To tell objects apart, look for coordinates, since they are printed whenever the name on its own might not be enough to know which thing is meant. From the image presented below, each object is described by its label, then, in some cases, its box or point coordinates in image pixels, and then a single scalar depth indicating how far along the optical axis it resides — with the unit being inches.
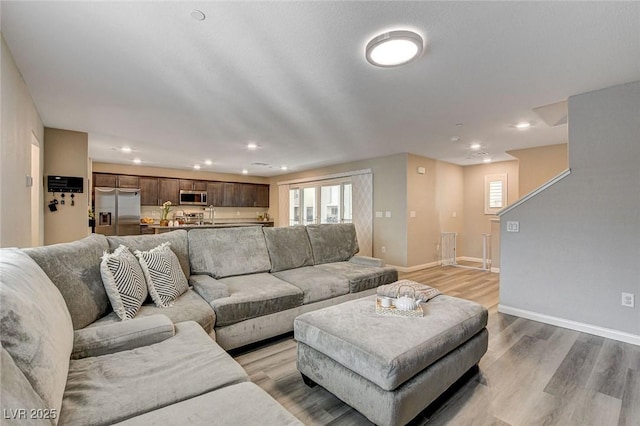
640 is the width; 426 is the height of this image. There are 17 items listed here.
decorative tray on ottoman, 75.5
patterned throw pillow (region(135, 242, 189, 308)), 83.8
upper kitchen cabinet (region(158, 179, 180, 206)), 295.3
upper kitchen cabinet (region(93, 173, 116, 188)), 261.7
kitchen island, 244.1
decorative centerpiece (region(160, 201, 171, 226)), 261.8
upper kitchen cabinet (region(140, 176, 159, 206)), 284.0
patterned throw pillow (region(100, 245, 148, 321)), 72.1
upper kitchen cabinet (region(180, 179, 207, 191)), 309.6
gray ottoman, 56.8
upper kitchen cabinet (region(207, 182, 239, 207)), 327.9
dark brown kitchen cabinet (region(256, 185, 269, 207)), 365.4
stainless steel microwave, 307.3
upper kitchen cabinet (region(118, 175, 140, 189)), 271.3
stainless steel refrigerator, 257.4
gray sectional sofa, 36.2
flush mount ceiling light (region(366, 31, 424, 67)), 74.4
